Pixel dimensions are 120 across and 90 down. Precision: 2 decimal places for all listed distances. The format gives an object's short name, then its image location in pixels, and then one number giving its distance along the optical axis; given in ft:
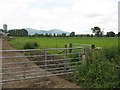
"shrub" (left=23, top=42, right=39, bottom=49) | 35.38
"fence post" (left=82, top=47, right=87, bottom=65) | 13.35
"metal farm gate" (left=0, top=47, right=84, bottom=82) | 13.38
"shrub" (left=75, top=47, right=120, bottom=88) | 10.14
